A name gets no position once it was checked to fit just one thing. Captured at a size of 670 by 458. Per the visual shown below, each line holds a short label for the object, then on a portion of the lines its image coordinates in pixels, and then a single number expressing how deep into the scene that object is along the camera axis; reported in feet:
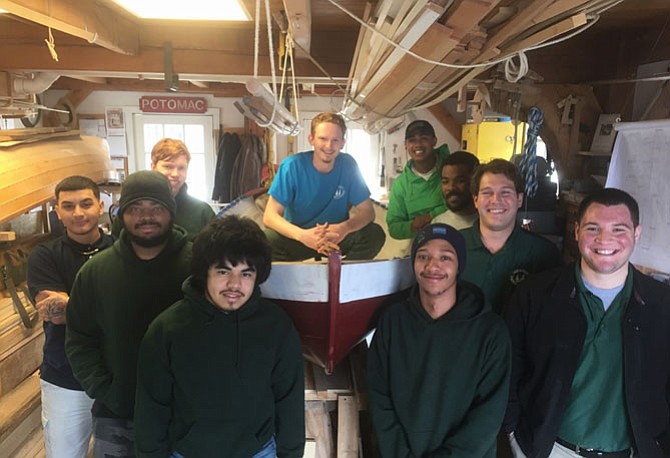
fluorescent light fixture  5.97
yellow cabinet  14.76
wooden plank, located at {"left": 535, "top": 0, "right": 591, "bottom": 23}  3.12
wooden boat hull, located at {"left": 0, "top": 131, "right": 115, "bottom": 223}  7.34
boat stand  5.10
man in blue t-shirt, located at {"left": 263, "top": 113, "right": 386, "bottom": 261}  6.40
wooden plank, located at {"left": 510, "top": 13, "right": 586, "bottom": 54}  3.28
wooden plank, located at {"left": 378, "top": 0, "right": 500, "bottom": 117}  3.10
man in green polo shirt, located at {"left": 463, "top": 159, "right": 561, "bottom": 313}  5.06
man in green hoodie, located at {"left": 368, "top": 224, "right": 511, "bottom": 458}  4.24
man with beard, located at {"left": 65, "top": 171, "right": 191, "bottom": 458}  4.42
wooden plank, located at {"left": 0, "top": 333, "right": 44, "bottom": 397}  7.80
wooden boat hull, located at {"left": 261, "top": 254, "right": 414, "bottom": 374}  4.94
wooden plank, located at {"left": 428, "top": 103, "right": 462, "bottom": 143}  18.75
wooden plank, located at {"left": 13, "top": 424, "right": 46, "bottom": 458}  7.61
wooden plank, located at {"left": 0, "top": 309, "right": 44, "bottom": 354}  7.99
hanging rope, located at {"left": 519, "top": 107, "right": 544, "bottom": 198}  5.84
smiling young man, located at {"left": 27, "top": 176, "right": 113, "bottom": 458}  5.24
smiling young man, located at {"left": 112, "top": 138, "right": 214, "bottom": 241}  6.24
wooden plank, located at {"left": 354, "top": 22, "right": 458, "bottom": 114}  3.55
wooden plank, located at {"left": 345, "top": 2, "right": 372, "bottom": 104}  5.92
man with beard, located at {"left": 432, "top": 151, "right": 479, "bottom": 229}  6.21
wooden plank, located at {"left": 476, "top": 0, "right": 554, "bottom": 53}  3.37
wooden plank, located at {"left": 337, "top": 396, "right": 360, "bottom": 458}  5.09
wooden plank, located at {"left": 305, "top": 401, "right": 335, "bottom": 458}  5.25
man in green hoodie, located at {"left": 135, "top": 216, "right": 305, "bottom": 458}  3.96
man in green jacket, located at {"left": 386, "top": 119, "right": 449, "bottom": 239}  7.11
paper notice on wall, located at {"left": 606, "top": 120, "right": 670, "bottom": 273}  5.49
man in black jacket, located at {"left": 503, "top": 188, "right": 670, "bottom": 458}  4.11
